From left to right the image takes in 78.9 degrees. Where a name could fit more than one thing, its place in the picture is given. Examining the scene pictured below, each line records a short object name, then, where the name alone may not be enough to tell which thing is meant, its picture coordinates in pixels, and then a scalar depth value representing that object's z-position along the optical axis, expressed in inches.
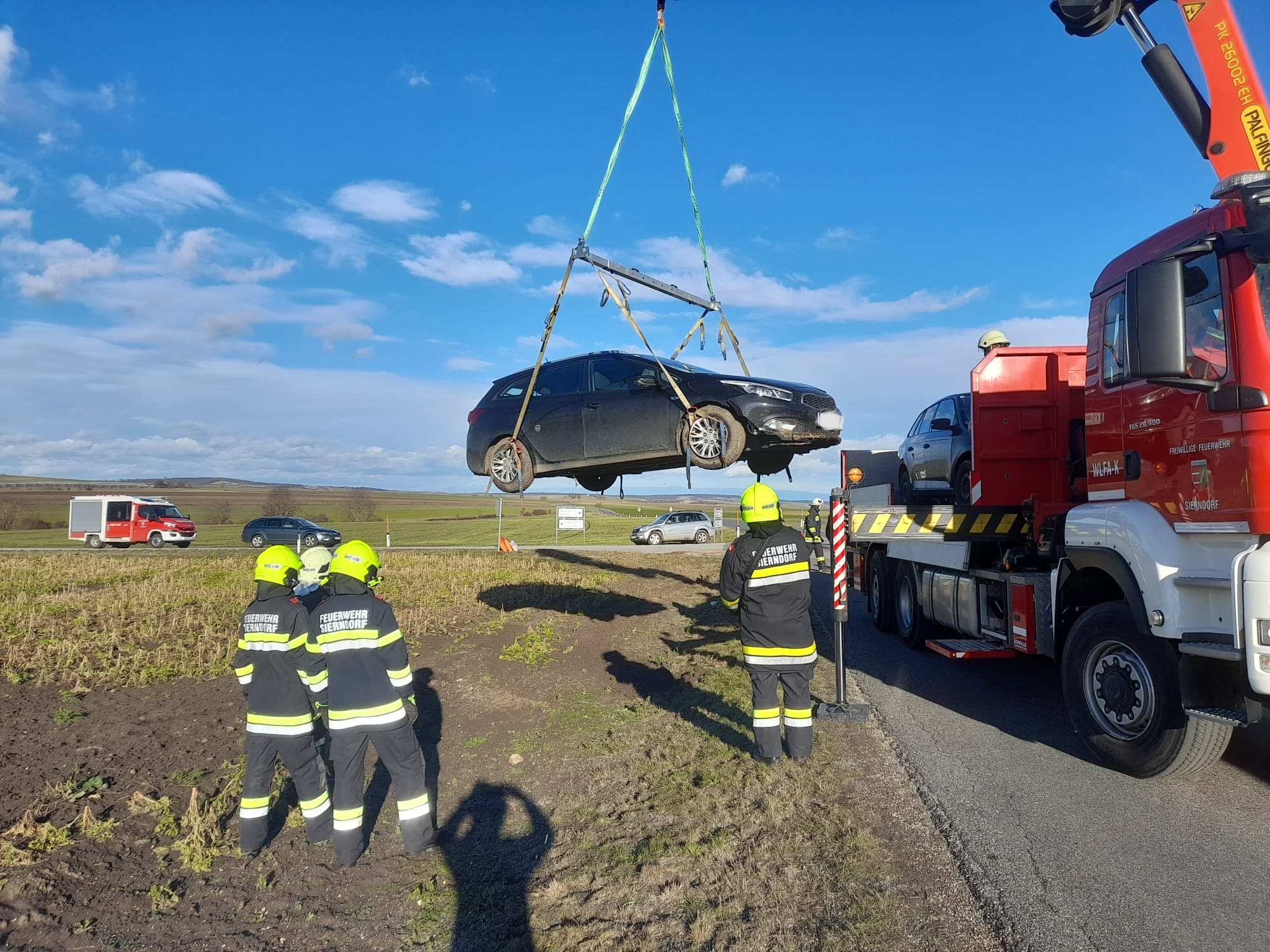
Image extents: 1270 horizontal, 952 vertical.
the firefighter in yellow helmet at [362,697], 168.7
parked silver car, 1352.1
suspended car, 261.0
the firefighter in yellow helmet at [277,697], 172.9
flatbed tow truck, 164.1
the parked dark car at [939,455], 358.3
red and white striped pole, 256.4
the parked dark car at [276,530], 1429.6
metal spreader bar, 261.1
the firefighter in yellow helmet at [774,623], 207.6
